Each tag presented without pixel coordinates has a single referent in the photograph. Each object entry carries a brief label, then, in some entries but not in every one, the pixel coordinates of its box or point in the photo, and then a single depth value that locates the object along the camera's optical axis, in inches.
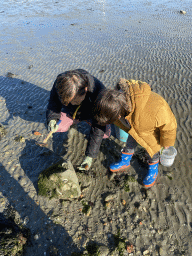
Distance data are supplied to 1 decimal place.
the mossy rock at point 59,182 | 114.4
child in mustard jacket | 72.7
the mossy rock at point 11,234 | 93.4
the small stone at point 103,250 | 99.3
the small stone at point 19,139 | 170.6
